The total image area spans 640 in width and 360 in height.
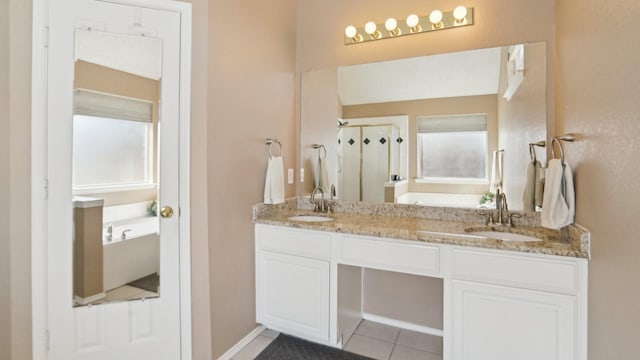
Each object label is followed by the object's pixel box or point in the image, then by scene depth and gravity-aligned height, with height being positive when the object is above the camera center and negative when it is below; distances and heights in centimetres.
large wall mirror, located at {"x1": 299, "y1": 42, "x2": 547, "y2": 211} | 206 +40
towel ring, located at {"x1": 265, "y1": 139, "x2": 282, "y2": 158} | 242 +28
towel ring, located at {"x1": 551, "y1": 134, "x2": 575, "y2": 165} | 160 +21
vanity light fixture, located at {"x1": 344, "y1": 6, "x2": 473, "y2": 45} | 217 +111
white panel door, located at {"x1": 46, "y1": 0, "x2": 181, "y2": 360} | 162 -17
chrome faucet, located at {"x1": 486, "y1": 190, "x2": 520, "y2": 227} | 205 -22
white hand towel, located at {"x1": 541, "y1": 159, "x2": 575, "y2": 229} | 156 -8
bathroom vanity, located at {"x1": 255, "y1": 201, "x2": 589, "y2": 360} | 151 -53
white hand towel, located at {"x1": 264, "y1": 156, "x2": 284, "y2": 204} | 231 -3
